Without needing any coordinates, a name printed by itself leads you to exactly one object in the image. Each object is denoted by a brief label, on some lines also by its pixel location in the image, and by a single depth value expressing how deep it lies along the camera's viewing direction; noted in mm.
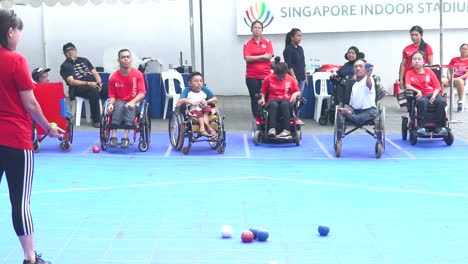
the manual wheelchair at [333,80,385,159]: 9633
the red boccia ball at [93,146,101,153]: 10196
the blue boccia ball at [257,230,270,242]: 5637
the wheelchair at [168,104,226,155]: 10016
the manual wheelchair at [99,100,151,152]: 10164
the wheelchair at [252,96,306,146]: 10656
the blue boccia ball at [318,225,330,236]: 5789
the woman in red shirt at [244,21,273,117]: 12023
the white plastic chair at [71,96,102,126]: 12945
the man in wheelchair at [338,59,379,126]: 9820
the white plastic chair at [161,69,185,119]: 13383
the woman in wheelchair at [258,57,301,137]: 10594
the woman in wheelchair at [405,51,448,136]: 10438
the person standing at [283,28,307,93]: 12492
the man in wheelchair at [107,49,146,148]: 10180
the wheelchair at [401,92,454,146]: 10445
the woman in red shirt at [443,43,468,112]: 14336
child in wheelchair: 10094
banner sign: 16453
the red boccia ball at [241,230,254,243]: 5617
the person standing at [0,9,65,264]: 4492
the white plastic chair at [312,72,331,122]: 13086
